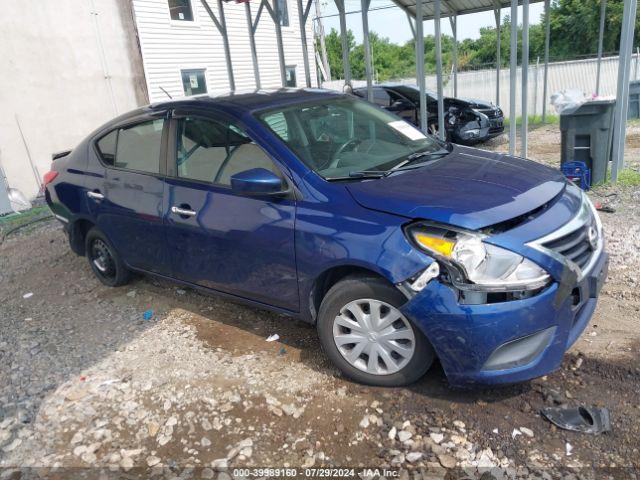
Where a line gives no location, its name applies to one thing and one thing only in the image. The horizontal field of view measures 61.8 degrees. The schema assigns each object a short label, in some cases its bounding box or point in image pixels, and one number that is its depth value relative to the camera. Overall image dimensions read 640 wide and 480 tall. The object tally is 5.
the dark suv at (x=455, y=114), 11.05
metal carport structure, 6.26
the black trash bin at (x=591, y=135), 6.33
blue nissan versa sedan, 2.61
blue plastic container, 6.32
